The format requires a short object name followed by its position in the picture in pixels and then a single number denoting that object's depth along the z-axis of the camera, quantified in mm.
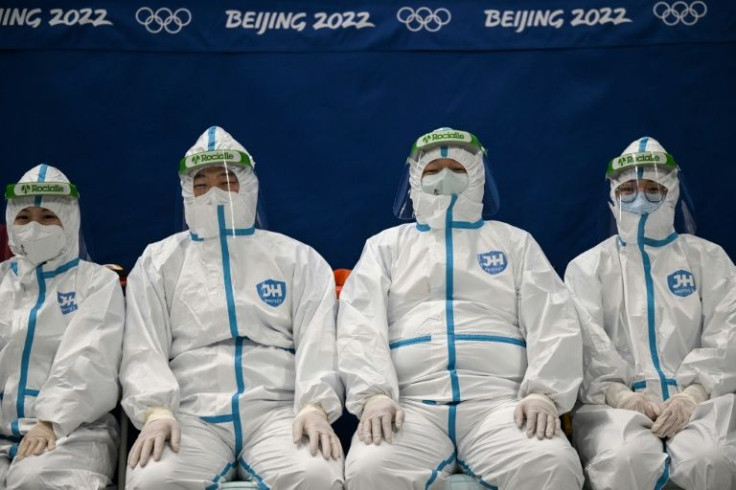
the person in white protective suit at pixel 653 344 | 3311
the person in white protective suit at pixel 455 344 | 3291
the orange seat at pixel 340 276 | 4449
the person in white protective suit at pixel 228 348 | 3297
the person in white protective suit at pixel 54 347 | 3385
